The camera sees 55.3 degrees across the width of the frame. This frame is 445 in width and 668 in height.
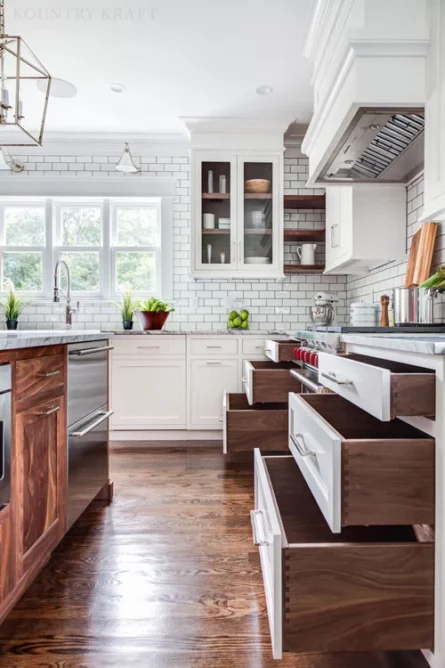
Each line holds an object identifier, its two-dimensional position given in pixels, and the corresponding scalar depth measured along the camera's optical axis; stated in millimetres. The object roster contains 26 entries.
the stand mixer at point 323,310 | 3264
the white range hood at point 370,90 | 1671
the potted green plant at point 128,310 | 3689
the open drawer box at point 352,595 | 935
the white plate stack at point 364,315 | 2562
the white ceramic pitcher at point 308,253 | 3600
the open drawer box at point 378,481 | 942
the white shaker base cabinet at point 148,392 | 3328
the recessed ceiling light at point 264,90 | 3018
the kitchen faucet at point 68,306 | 2609
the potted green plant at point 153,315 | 3463
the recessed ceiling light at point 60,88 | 2486
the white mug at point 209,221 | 3572
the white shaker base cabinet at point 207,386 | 3332
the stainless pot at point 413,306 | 1889
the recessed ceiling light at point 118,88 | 3008
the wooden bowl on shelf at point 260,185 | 3574
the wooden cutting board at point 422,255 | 2104
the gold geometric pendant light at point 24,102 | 1467
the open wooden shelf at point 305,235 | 3520
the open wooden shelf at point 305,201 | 3518
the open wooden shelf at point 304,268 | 3549
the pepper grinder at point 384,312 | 2277
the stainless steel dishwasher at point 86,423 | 1663
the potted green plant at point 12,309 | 3725
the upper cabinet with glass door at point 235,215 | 3545
